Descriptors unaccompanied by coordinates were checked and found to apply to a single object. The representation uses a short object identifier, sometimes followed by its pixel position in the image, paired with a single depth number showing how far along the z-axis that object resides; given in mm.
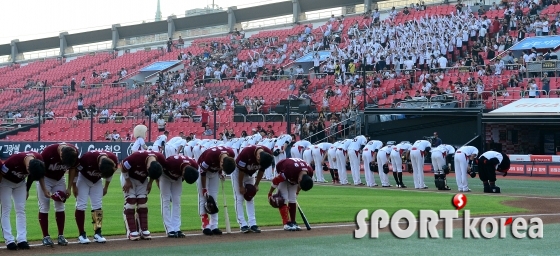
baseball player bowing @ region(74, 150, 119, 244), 12922
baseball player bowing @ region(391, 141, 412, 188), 26875
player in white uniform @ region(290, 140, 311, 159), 30328
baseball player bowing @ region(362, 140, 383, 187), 27578
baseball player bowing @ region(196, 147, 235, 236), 13836
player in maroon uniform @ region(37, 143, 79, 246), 12562
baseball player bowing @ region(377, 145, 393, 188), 27281
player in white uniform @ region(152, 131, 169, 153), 29634
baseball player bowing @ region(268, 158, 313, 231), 14008
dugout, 33656
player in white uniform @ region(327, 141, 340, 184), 29061
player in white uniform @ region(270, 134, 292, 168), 27922
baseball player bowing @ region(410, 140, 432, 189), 26234
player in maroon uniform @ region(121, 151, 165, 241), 13117
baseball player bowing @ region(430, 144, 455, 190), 25430
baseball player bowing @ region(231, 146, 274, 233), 13977
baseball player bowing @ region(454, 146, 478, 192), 24859
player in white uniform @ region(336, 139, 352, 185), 28531
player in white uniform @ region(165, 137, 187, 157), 29969
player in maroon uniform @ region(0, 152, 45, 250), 12161
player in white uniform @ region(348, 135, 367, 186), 28266
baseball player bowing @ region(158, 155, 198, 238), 13469
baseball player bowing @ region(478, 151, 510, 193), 23609
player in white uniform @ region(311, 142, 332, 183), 29625
